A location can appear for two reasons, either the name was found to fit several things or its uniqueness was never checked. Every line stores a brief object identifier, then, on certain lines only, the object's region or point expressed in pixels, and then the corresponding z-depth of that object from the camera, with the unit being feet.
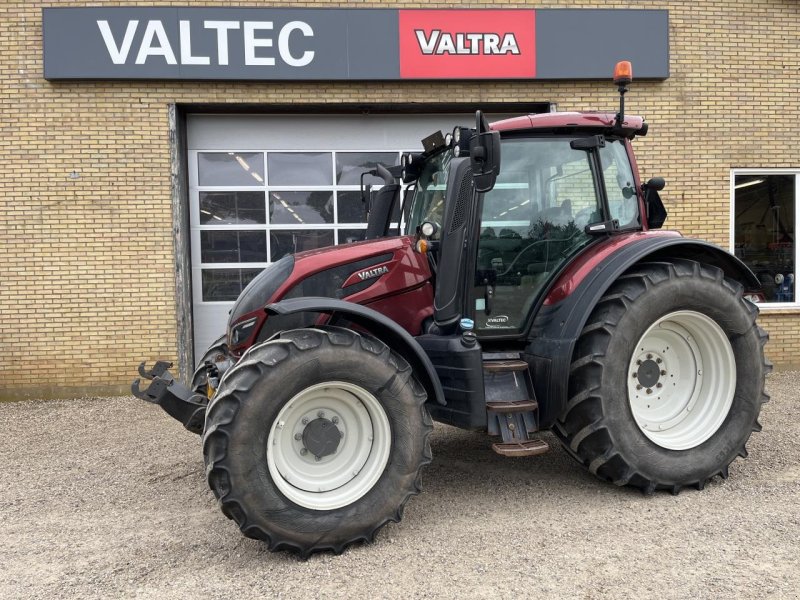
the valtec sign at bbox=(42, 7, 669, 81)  24.64
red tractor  10.22
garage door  27.32
